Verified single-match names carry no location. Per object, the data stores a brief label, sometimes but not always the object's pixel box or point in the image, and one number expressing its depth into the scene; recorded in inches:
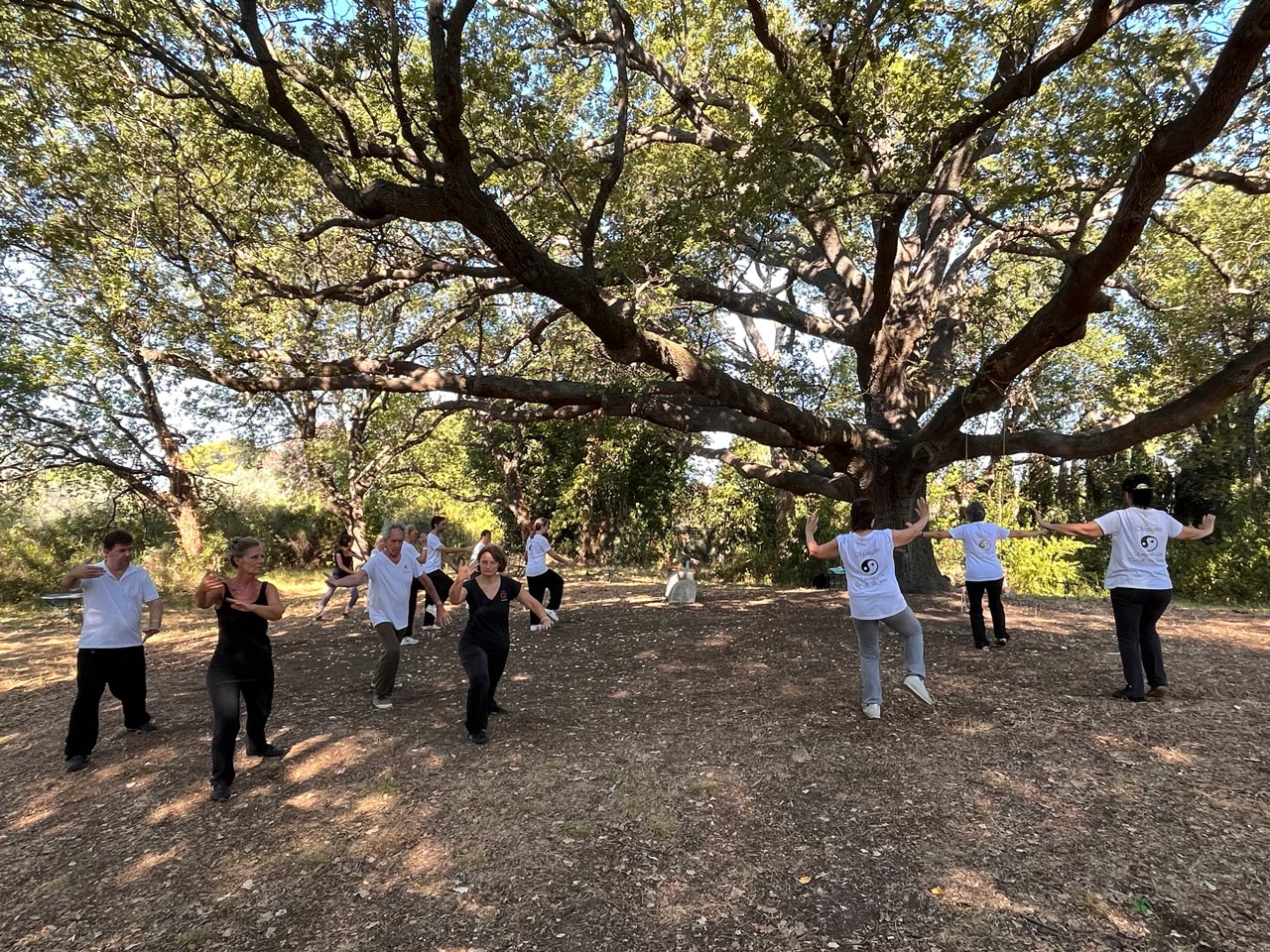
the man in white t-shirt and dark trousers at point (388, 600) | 240.2
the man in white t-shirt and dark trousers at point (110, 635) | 205.2
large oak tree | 251.1
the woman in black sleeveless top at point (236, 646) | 178.4
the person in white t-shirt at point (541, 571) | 407.8
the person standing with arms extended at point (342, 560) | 376.8
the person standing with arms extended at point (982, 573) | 289.9
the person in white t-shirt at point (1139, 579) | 211.8
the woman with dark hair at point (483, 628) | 207.5
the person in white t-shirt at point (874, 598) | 203.5
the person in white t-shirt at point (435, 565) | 402.3
